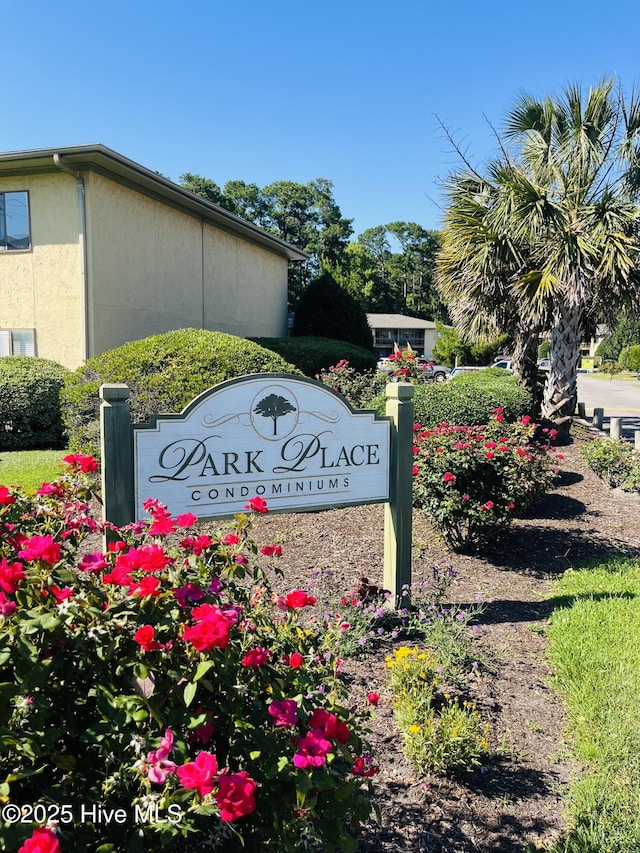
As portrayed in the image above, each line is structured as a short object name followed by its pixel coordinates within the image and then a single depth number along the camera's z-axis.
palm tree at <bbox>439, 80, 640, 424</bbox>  10.31
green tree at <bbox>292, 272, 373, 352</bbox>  20.05
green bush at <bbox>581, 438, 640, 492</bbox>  7.91
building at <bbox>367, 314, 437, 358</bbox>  55.41
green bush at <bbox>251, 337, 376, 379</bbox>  13.28
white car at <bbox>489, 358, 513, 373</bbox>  34.88
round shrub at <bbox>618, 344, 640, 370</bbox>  45.03
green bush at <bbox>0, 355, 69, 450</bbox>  10.38
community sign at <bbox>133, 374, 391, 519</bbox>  3.38
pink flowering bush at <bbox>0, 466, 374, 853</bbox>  1.36
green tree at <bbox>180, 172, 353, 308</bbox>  54.72
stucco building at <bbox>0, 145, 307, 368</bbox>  11.41
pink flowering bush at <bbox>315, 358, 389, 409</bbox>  9.77
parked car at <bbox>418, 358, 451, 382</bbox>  32.38
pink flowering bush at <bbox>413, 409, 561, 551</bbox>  5.27
